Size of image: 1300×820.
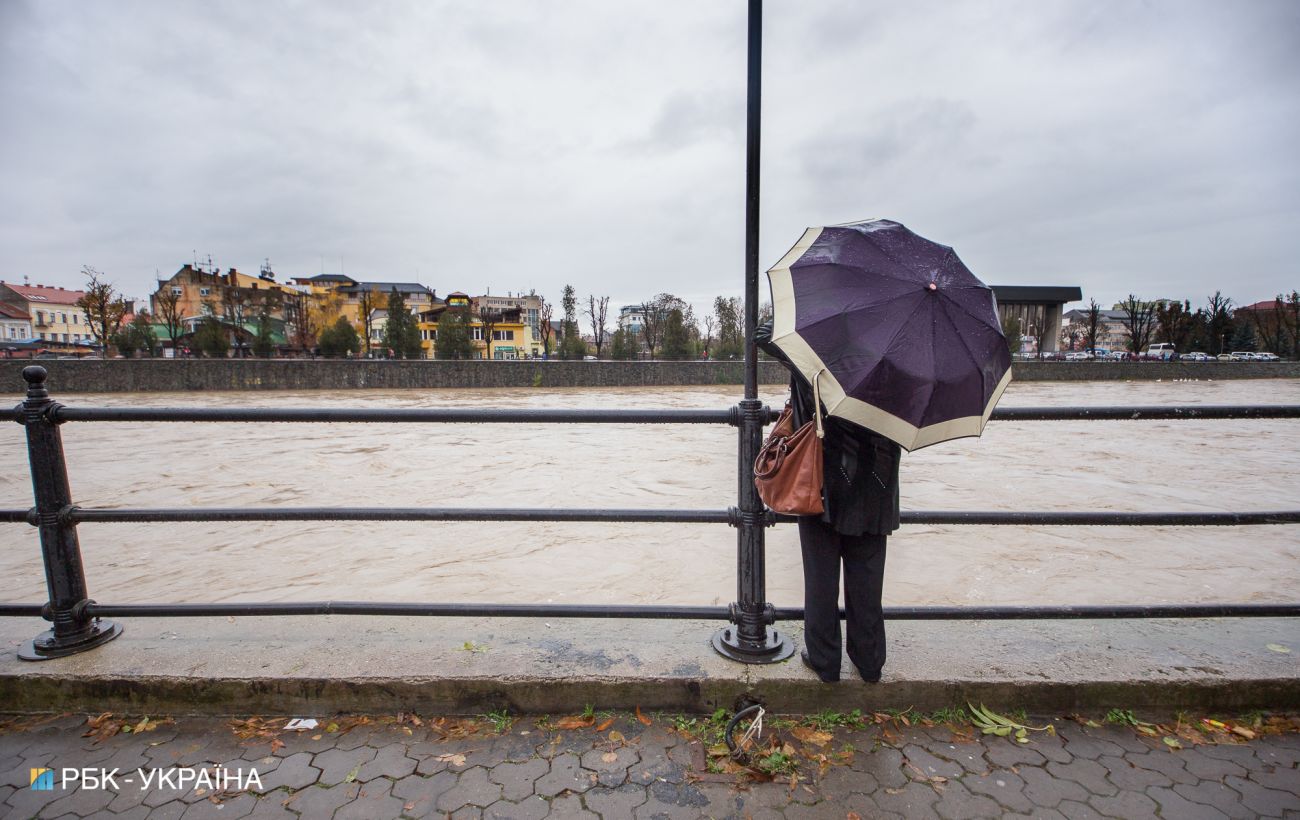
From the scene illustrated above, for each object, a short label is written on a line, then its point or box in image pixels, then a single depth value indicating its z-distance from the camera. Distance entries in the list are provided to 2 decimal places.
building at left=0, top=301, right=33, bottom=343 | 90.41
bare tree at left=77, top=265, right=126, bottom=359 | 48.53
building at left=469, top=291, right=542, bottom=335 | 107.62
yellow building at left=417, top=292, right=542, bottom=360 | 83.25
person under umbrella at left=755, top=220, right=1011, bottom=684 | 2.02
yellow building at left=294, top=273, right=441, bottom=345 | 74.44
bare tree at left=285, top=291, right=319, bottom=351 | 64.31
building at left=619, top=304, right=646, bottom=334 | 119.61
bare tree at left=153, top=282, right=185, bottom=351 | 55.08
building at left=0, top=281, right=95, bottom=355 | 96.06
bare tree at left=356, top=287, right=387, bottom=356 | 59.88
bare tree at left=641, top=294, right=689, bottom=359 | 67.75
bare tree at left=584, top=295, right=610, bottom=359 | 75.21
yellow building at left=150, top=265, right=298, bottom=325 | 61.12
